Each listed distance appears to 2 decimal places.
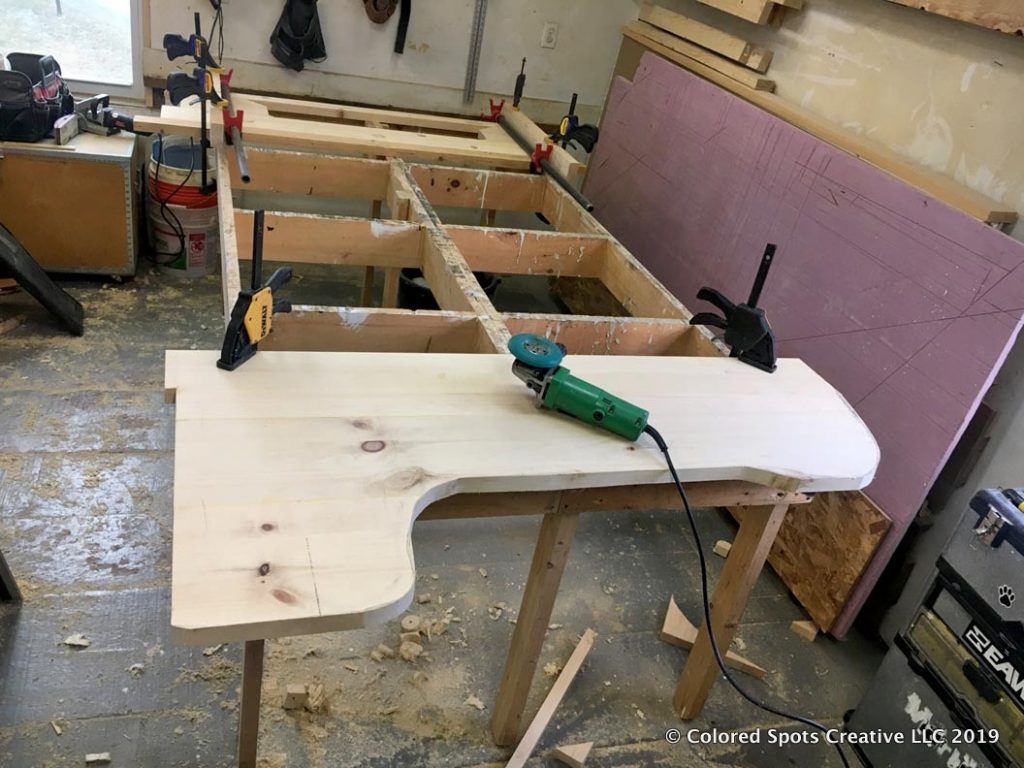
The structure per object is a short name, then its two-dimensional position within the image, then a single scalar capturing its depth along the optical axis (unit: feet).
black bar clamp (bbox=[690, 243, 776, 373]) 5.52
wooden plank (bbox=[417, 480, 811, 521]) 4.36
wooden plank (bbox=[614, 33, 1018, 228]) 6.24
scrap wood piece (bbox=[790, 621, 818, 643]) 7.42
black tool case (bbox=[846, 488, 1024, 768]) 4.85
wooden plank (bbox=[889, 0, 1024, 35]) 5.95
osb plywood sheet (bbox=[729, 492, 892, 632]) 6.98
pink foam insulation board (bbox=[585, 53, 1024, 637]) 6.18
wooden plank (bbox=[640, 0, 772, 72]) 9.14
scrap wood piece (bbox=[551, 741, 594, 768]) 5.78
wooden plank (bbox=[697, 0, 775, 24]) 8.75
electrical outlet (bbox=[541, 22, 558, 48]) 12.60
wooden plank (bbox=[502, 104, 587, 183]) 9.14
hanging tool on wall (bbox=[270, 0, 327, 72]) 11.18
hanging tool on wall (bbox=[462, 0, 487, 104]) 12.17
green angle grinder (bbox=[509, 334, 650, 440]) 4.38
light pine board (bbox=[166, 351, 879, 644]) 3.12
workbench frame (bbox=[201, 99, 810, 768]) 4.83
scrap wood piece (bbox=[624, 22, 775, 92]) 9.07
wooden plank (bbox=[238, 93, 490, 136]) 10.27
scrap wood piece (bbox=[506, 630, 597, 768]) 5.62
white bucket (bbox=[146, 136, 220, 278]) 10.84
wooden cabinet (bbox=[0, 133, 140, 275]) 9.89
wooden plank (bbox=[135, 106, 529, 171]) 8.82
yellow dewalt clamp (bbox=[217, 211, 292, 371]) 4.31
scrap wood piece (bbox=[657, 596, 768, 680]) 6.89
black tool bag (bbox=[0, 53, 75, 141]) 9.44
